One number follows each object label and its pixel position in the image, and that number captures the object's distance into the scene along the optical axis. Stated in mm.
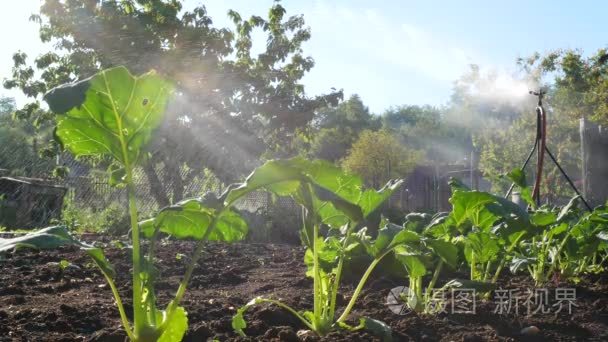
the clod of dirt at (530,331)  2033
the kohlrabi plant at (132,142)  1485
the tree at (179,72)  10648
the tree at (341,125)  34388
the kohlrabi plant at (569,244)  2777
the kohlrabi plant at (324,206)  1493
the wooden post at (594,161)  7152
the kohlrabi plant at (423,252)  1947
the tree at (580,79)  14906
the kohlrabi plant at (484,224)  2113
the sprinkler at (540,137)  3381
